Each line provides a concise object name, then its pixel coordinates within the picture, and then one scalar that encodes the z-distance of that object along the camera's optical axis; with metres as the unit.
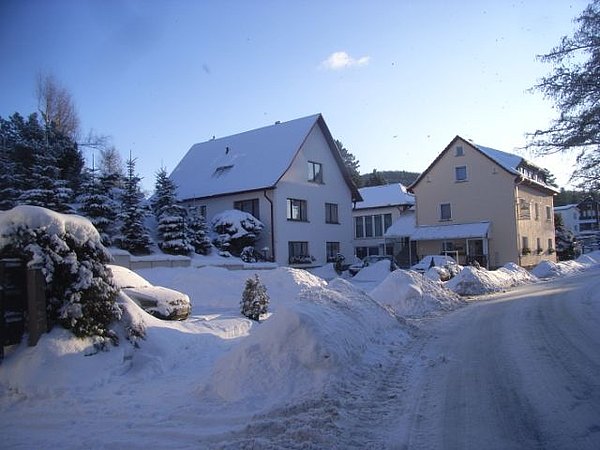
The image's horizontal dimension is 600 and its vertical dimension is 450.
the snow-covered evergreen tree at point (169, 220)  28.36
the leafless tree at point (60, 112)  41.94
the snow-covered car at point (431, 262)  31.44
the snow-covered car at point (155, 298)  11.71
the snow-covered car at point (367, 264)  34.91
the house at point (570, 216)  95.17
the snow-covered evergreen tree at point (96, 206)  26.19
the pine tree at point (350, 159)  88.69
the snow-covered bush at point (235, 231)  31.75
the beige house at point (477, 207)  42.09
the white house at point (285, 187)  33.47
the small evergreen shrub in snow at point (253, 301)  13.84
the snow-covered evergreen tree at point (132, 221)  26.62
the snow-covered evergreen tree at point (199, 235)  29.66
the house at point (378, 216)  52.91
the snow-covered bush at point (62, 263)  8.14
